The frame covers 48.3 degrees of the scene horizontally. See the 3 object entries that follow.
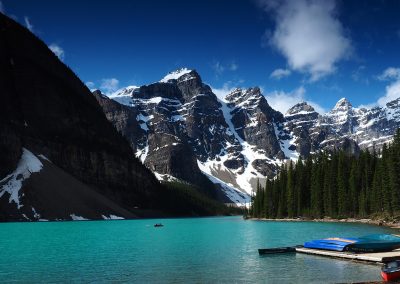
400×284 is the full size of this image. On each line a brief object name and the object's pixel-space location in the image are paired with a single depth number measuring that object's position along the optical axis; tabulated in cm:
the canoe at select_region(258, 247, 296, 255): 4531
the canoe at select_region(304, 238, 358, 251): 4348
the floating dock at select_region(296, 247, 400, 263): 3652
